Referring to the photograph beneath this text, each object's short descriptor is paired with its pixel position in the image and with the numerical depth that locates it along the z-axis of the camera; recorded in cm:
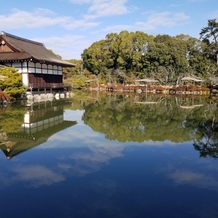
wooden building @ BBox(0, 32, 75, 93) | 2094
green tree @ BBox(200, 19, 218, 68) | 3562
